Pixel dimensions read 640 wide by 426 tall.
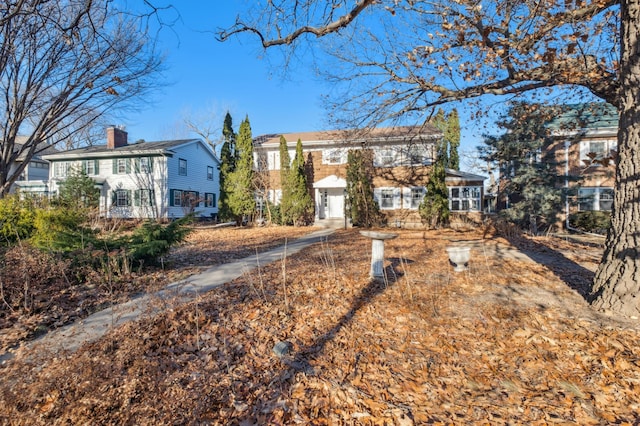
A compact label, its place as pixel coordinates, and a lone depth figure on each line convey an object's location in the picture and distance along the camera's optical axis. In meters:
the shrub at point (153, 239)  5.96
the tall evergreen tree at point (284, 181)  18.12
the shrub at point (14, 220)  6.78
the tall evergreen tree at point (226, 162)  19.84
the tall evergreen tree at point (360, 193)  16.19
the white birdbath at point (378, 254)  5.55
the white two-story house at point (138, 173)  21.14
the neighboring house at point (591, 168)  16.41
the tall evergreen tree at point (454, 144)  22.39
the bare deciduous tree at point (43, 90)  10.63
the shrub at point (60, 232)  5.58
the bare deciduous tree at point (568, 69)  3.89
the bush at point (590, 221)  15.74
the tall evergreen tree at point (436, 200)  15.73
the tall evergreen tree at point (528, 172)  14.19
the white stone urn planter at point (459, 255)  5.95
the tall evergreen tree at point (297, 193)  18.05
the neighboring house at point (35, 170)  29.97
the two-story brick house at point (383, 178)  17.28
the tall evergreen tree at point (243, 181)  18.98
